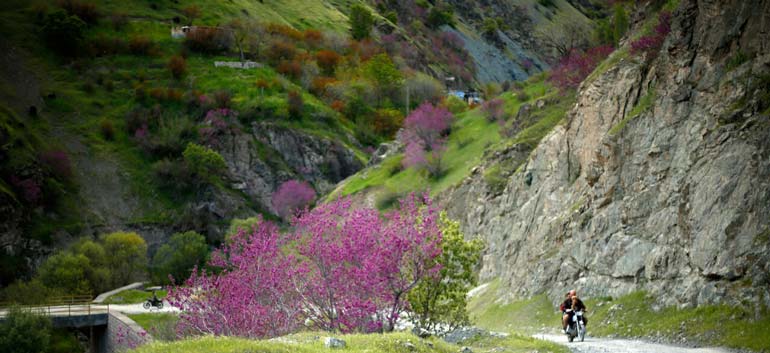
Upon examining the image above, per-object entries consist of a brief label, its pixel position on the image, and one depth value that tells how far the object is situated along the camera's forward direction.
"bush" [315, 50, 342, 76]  147.88
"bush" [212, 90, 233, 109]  125.19
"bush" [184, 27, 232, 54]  141.88
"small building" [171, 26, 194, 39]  143.62
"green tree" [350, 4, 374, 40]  167.88
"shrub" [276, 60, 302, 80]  138.88
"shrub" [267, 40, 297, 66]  142.38
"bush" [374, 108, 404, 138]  131.62
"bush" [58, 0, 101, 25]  146.62
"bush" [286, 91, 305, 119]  126.50
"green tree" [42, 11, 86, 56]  136.88
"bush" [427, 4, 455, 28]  198.50
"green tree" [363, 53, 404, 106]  137.25
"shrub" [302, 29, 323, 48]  156.00
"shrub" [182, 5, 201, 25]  151.50
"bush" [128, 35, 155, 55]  139.88
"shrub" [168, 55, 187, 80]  133.12
